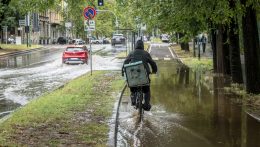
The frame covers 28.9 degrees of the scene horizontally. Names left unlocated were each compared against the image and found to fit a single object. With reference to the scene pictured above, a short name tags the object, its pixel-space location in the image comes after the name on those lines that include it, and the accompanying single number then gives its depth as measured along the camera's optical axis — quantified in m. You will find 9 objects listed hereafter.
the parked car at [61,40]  92.56
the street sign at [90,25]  22.57
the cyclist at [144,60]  12.08
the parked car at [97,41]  101.03
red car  37.91
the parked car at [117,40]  76.50
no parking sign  21.98
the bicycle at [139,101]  12.00
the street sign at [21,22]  58.18
